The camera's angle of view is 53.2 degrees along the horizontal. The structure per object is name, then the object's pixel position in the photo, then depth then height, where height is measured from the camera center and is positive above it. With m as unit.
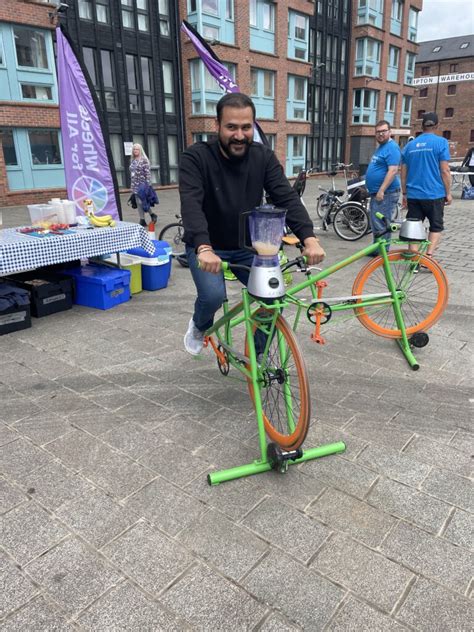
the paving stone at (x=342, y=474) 2.65 -1.78
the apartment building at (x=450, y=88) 57.19 +7.15
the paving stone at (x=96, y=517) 2.32 -1.77
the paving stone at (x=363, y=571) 1.98 -1.76
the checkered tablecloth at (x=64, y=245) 4.78 -0.96
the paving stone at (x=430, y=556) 2.07 -1.77
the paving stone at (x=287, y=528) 2.23 -1.77
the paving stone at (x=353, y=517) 2.31 -1.77
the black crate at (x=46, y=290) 5.44 -1.49
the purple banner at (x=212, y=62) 8.05 +1.47
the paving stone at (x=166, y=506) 2.39 -1.77
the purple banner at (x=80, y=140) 6.44 +0.19
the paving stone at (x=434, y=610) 1.86 -1.77
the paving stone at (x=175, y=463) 2.74 -1.77
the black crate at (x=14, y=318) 4.94 -1.64
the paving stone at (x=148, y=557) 2.07 -1.76
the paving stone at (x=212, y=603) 1.87 -1.76
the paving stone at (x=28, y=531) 2.22 -1.76
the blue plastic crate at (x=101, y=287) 5.70 -1.54
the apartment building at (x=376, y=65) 33.50 +6.01
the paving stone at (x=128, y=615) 1.85 -1.75
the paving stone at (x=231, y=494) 2.48 -1.77
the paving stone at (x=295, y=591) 1.90 -1.76
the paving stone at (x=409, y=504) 2.40 -1.78
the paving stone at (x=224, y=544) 2.14 -1.76
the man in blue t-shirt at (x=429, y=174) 6.31 -0.32
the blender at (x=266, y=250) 2.49 -0.50
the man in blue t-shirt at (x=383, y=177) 7.05 -0.39
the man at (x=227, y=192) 2.81 -0.25
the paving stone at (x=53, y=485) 2.57 -1.77
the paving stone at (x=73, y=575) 1.98 -1.76
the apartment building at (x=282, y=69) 22.77 +4.38
